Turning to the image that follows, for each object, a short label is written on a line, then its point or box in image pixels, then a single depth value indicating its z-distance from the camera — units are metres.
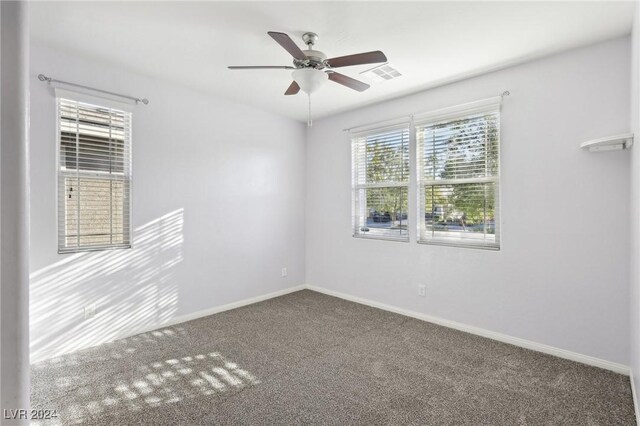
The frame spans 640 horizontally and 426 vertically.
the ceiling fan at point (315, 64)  2.25
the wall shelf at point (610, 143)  2.31
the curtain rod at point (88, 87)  2.73
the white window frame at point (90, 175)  2.85
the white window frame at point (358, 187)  4.27
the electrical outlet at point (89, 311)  3.00
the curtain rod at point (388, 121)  3.86
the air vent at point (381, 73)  3.12
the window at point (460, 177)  3.27
